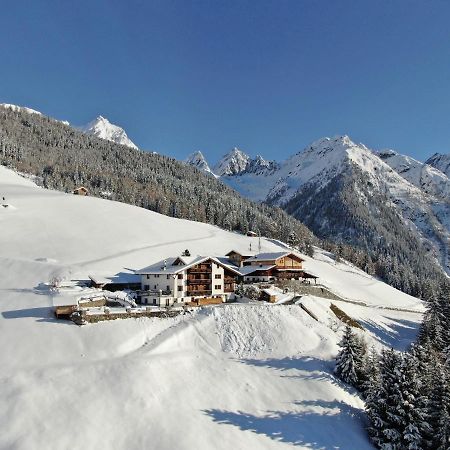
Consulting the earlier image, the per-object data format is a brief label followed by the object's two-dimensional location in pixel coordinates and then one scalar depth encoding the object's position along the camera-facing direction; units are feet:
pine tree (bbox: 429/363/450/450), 116.57
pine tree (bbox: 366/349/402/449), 120.37
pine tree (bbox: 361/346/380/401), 131.44
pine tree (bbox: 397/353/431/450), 119.14
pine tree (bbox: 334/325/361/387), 146.30
